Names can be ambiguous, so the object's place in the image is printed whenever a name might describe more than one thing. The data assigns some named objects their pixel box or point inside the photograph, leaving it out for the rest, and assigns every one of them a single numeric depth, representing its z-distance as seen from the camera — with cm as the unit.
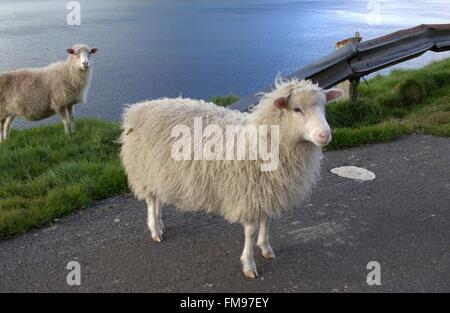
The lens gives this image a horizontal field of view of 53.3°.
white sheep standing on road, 312
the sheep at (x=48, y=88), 684
